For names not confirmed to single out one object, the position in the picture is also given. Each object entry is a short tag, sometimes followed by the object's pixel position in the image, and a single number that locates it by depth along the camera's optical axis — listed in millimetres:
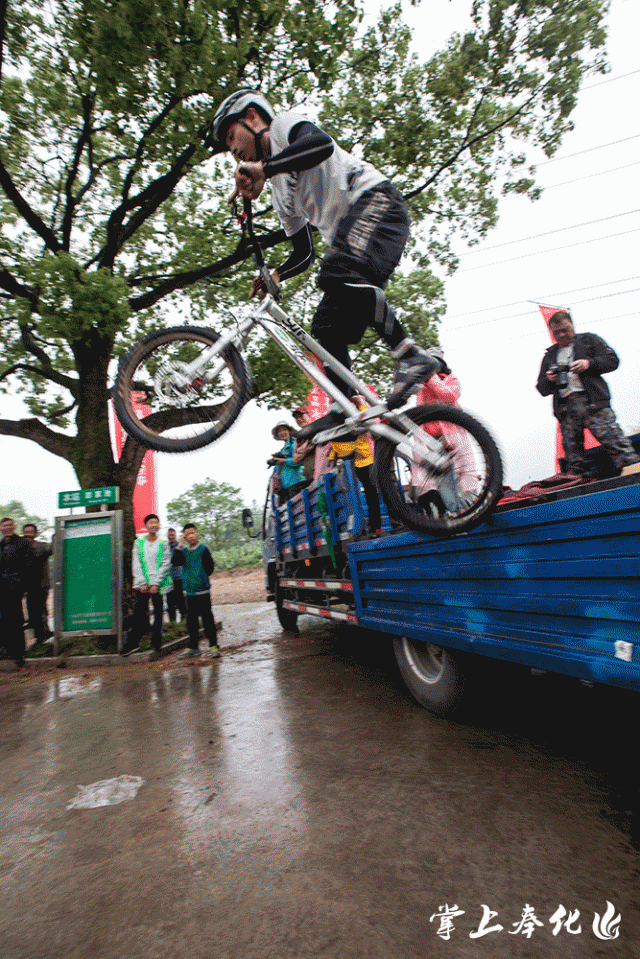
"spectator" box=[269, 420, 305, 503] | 6801
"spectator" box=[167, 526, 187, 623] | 10055
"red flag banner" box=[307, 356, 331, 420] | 12447
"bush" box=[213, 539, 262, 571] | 30605
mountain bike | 2754
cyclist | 2609
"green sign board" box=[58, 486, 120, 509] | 8297
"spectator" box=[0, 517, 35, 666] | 7934
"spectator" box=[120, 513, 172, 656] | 7645
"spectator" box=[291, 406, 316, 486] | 3989
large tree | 6703
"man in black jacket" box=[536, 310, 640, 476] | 4352
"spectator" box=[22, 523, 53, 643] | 8664
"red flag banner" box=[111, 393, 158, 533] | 12240
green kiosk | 8078
